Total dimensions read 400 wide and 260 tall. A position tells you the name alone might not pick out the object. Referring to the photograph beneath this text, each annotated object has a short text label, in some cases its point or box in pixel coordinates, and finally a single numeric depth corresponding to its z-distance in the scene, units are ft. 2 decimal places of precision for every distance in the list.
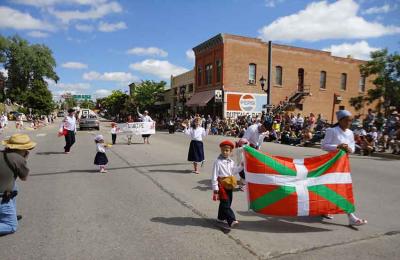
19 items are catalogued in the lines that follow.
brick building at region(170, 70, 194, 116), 155.55
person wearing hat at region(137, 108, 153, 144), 69.21
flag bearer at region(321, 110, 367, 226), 19.65
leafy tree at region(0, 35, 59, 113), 234.99
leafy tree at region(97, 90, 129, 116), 287.77
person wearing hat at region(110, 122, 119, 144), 65.08
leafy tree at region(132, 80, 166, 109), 187.32
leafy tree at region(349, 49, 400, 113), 110.63
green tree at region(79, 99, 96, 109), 503.20
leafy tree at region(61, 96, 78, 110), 505.25
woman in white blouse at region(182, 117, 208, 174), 35.19
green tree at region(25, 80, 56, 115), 230.89
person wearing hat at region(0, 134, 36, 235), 16.60
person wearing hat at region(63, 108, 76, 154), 50.29
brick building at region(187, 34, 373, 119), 123.54
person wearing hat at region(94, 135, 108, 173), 34.94
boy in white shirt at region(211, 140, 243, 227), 18.25
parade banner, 68.08
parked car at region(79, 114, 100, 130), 121.39
